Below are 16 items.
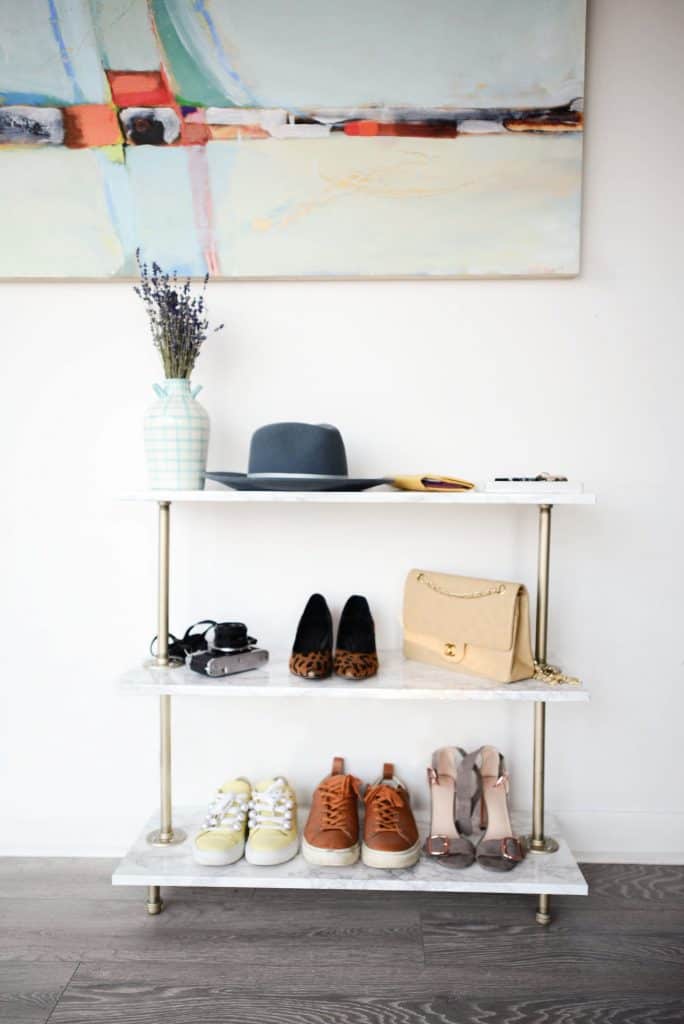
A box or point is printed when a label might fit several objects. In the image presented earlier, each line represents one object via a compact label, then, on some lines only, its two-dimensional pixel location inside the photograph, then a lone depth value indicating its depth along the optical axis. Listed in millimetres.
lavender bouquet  1643
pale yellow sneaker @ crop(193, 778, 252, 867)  1555
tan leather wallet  1557
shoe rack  1498
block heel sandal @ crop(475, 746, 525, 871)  1553
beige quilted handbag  1552
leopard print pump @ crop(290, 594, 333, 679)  1585
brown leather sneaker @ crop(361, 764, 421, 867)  1532
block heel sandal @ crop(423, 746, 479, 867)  1567
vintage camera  1602
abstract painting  1771
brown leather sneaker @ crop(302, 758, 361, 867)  1545
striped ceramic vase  1581
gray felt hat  1559
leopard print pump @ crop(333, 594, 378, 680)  1586
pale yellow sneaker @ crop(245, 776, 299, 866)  1556
